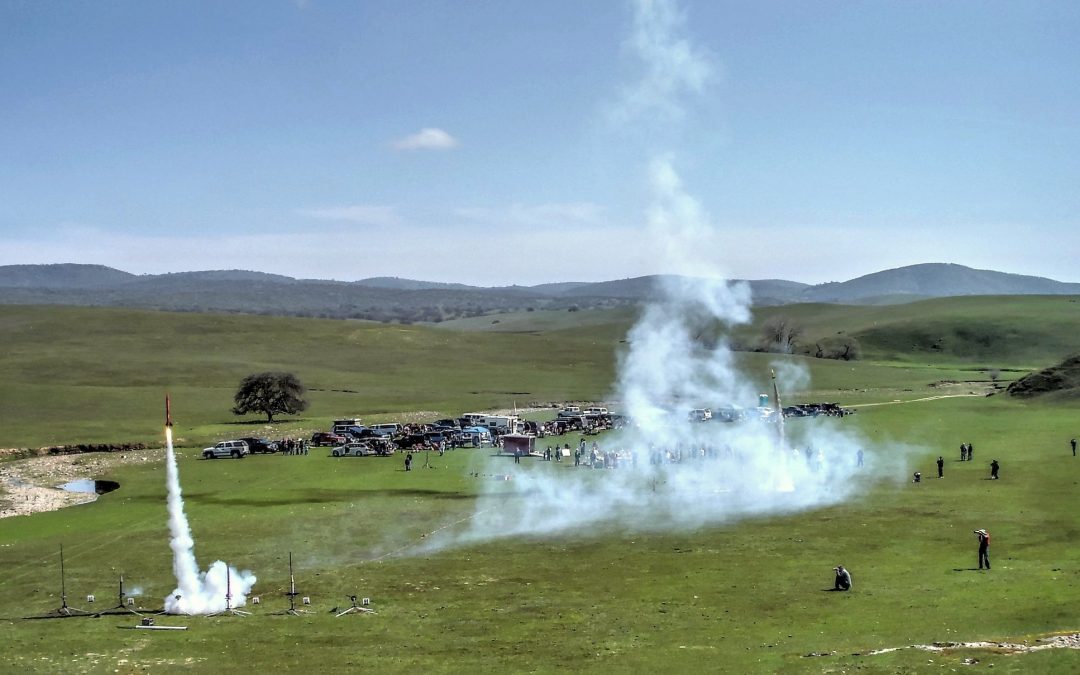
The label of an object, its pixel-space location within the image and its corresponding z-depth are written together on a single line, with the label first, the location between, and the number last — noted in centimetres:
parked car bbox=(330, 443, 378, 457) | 8881
